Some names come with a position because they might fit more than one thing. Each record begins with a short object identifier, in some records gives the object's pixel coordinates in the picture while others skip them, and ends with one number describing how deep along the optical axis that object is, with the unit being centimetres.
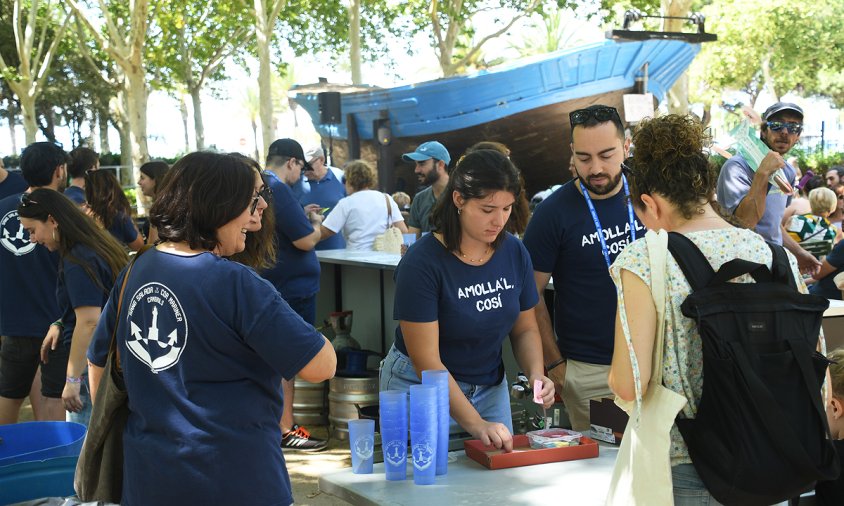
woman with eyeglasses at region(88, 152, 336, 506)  228
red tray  285
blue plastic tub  317
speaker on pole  1573
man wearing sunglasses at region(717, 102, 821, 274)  549
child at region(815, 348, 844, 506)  280
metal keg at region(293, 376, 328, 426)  703
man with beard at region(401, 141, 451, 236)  721
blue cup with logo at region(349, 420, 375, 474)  280
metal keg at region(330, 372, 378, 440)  662
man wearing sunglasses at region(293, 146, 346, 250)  913
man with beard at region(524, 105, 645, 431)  361
